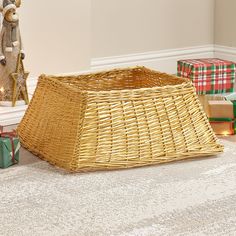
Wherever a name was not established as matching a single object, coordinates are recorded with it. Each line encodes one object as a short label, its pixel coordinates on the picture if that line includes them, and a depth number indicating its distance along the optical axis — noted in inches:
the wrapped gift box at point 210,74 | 158.9
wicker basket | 107.9
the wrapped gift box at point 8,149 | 110.6
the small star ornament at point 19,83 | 139.0
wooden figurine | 137.4
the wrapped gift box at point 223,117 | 130.4
